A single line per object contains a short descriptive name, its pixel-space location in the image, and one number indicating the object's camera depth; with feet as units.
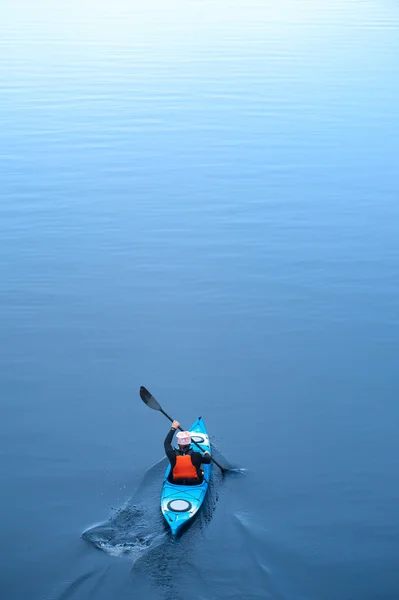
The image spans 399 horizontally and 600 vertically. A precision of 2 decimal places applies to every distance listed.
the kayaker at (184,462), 59.21
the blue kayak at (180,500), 55.62
